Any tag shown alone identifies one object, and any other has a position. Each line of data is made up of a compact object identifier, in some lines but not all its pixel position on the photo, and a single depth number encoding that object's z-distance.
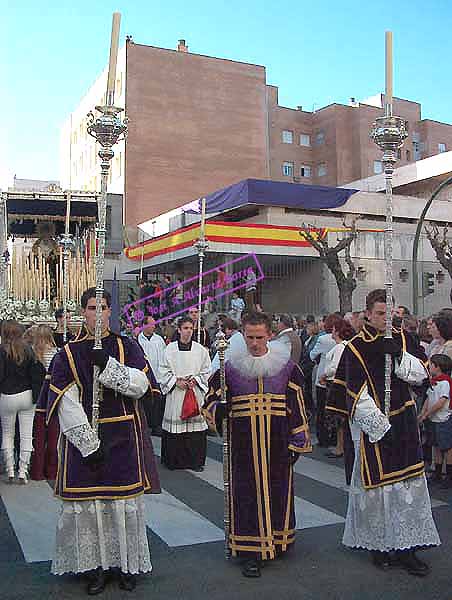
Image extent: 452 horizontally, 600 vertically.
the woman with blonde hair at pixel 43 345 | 7.92
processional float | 12.14
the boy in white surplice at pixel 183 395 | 8.06
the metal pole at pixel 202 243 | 8.88
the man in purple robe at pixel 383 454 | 4.56
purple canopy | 25.89
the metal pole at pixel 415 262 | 14.55
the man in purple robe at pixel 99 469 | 4.27
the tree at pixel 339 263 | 22.20
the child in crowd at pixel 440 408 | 7.12
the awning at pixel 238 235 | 21.95
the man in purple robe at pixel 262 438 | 4.68
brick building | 42.22
